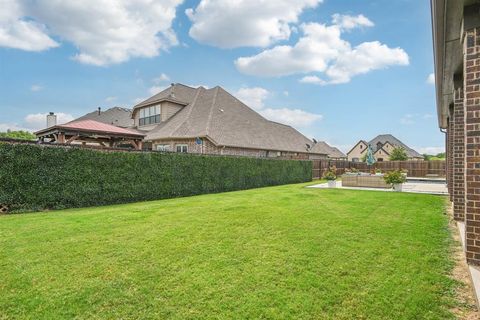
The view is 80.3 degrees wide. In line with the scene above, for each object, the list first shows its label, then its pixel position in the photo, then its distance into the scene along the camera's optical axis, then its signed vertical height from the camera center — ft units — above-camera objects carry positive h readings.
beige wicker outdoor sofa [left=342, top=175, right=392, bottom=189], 56.29 -4.65
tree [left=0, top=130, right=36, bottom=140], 123.79 +12.00
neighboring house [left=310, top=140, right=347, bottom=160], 121.72 +3.76
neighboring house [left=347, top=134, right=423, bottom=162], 193.57 +7.24
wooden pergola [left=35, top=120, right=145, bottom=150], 43.73 +4.53
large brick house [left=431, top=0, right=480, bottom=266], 12.21 +3.64
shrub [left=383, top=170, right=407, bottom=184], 49.42 -3.31
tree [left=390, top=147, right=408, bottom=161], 148.87 +2.25
